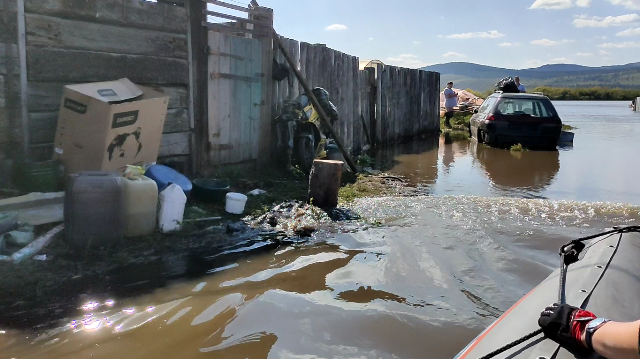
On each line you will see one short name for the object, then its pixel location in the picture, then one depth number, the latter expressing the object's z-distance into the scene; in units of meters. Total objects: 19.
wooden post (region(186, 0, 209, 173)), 7.64
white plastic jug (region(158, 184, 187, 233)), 5.61
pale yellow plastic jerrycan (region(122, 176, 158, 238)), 5.24
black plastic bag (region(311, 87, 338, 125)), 9.79
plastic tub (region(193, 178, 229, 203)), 6.69
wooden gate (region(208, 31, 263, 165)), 8.05
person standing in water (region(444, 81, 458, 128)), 21.97
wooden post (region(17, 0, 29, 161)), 5.63
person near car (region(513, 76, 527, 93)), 19.36
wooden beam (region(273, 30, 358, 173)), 9.22
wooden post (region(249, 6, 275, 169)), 8.93
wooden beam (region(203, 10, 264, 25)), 7.85
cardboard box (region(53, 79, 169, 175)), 5.76
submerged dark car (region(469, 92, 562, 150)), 14.11
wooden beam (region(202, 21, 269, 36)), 7.89
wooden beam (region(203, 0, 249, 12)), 7.84
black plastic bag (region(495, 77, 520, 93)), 18.08
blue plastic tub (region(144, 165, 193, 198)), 6.10
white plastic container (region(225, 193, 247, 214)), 6.44
